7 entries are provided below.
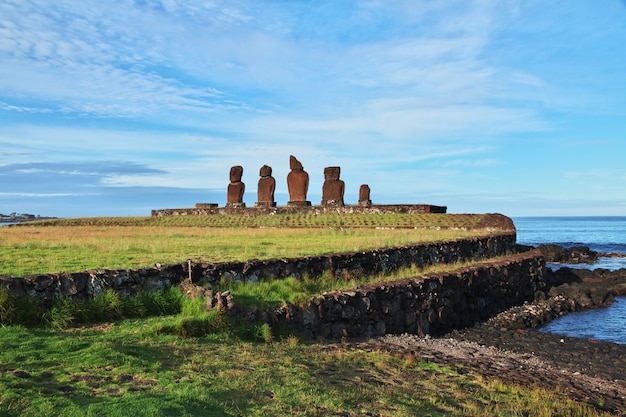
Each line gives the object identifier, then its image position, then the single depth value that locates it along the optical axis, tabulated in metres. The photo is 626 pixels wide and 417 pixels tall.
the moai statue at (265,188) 47.19
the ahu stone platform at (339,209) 42.41
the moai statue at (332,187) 45.72
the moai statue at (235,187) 49.01
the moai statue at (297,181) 46.47
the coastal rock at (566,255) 40.93
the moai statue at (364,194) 46.83
